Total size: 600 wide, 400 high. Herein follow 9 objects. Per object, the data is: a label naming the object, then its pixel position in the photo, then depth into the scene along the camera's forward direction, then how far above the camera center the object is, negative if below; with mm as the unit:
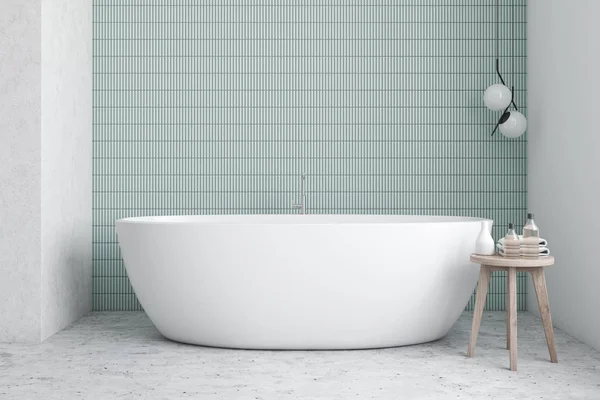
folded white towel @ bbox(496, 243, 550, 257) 2836 -225
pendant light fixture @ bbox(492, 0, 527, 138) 3998 +428
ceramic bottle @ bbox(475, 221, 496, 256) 2939 -196
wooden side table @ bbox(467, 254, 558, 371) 2756 -379
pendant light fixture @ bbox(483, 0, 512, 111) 3929 +576
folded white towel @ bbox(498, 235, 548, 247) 2843 -185
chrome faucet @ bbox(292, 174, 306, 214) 4122 -25
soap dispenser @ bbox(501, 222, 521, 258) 2828 -198
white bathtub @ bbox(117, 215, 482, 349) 2906 -351
